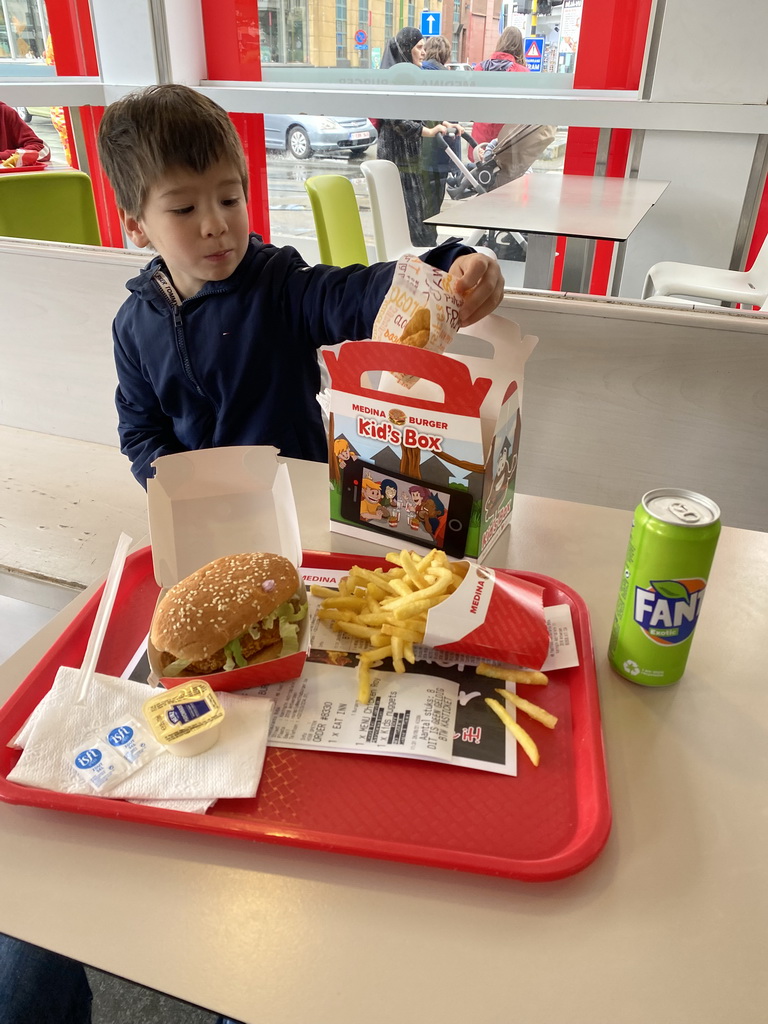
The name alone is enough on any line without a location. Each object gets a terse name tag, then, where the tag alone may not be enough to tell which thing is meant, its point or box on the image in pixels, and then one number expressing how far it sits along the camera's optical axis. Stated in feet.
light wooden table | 2.09
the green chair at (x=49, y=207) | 8.94
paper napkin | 2.64
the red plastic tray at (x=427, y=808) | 2.47
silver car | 18.06
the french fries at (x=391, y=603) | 3.16
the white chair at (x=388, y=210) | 13.89
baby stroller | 16.74
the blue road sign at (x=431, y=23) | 16.53
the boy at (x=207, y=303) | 5.17
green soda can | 2.79
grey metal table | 10.59
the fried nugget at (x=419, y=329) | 3.77
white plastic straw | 3.05
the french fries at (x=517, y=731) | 2.80
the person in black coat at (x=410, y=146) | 17.06
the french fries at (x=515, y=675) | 3.10
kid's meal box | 3.60
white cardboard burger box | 3.87
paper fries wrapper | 3.17
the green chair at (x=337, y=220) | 11.83
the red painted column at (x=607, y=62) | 15.10
